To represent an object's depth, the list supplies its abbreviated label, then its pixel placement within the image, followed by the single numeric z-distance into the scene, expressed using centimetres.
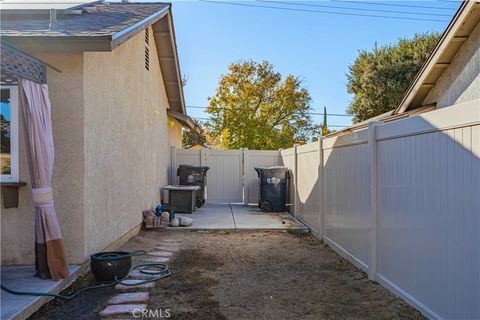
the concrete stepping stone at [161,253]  677
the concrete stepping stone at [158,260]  636
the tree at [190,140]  3854
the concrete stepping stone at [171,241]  791
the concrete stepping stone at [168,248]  721
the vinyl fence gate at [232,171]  1425
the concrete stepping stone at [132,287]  490
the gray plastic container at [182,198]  1152
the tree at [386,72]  2281
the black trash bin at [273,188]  1226
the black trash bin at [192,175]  1304
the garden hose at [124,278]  421
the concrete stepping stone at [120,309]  409
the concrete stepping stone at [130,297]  445
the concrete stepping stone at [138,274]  542
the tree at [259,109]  2639
